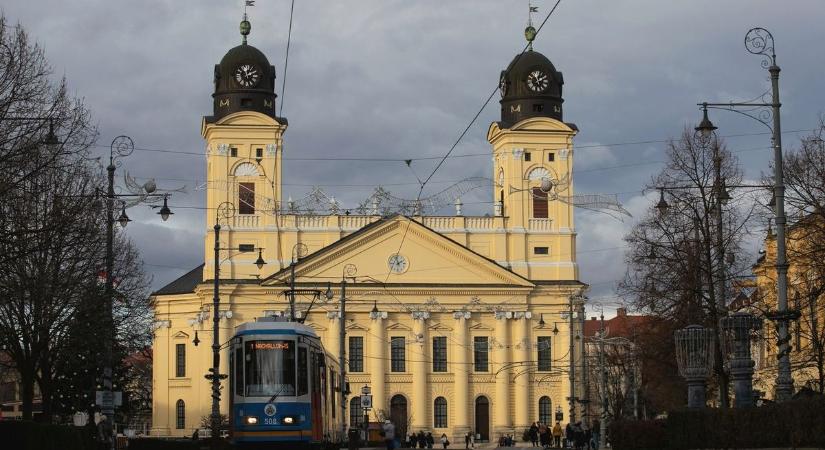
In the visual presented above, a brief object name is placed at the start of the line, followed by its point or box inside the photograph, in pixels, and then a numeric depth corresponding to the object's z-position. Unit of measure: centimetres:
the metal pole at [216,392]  4953
